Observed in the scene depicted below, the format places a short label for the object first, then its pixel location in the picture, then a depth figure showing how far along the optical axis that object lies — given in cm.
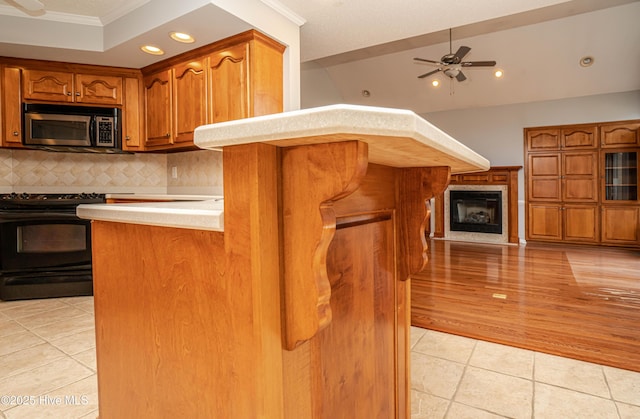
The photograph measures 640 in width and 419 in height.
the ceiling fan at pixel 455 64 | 441
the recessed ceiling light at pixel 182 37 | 271
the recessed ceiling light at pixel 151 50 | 295
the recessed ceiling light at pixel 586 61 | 535
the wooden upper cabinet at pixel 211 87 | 276
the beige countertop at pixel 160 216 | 60
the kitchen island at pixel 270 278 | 52
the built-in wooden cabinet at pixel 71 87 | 326
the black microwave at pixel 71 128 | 325
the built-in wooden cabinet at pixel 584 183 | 579
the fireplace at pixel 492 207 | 652
